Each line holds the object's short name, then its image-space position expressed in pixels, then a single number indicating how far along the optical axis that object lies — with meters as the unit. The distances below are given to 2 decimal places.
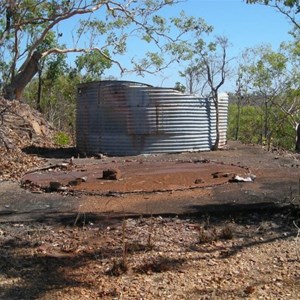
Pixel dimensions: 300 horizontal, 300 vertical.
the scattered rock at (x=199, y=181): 8.73
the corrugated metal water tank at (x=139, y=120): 14.44
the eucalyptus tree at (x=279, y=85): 27.81
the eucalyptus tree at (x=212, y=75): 15.74
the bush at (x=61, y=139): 18.42
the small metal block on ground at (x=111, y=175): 9.42
